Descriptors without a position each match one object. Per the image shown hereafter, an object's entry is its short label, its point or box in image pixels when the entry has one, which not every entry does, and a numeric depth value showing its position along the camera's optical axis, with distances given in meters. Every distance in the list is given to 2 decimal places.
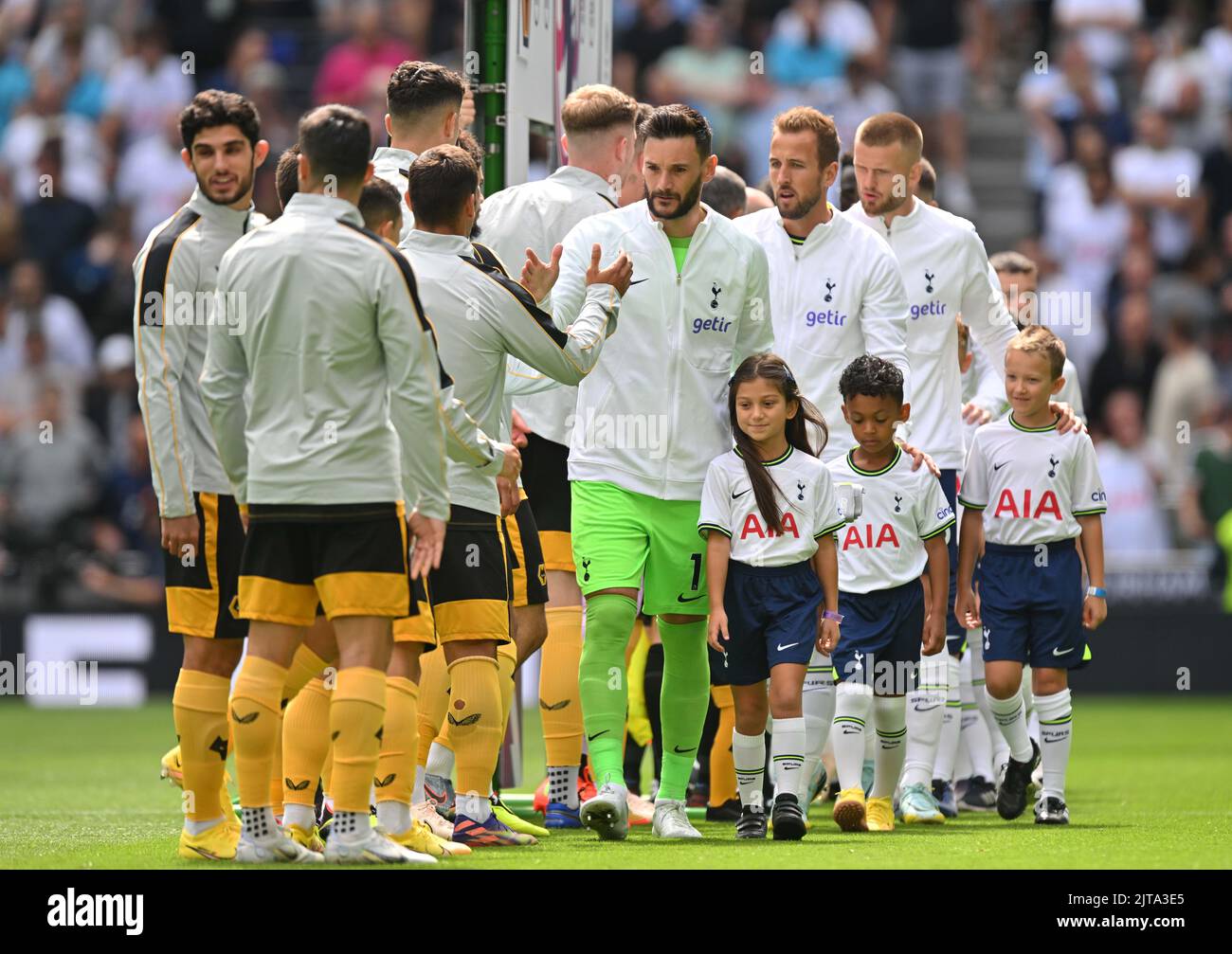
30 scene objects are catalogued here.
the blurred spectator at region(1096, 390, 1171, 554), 16.20
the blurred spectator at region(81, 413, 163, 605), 15.84
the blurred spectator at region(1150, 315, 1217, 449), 16.83
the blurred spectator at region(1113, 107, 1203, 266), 18.41
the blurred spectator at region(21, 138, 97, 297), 18.50
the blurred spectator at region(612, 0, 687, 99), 19.23
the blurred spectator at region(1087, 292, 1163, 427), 17.17
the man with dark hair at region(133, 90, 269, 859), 6.45
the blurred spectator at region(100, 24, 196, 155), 19.39
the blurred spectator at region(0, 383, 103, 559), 16.16
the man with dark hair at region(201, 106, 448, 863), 5.98
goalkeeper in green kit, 7.30
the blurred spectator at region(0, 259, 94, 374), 17.69
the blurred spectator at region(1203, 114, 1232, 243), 18.59
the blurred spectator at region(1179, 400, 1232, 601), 15.86
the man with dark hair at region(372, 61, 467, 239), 7.74
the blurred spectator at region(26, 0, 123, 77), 19.88
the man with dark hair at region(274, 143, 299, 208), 7.02
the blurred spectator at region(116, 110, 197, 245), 18.95
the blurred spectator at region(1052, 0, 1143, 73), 19.77
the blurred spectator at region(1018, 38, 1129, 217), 19.02
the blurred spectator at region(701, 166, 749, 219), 9.46
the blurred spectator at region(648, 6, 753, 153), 19.05
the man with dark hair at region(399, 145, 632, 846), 6.82
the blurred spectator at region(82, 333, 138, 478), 17.09
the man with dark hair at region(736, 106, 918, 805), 8.12
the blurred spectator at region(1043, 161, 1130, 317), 18.36
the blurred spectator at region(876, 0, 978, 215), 19.09
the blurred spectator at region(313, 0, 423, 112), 18.98
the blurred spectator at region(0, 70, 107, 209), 19.03
